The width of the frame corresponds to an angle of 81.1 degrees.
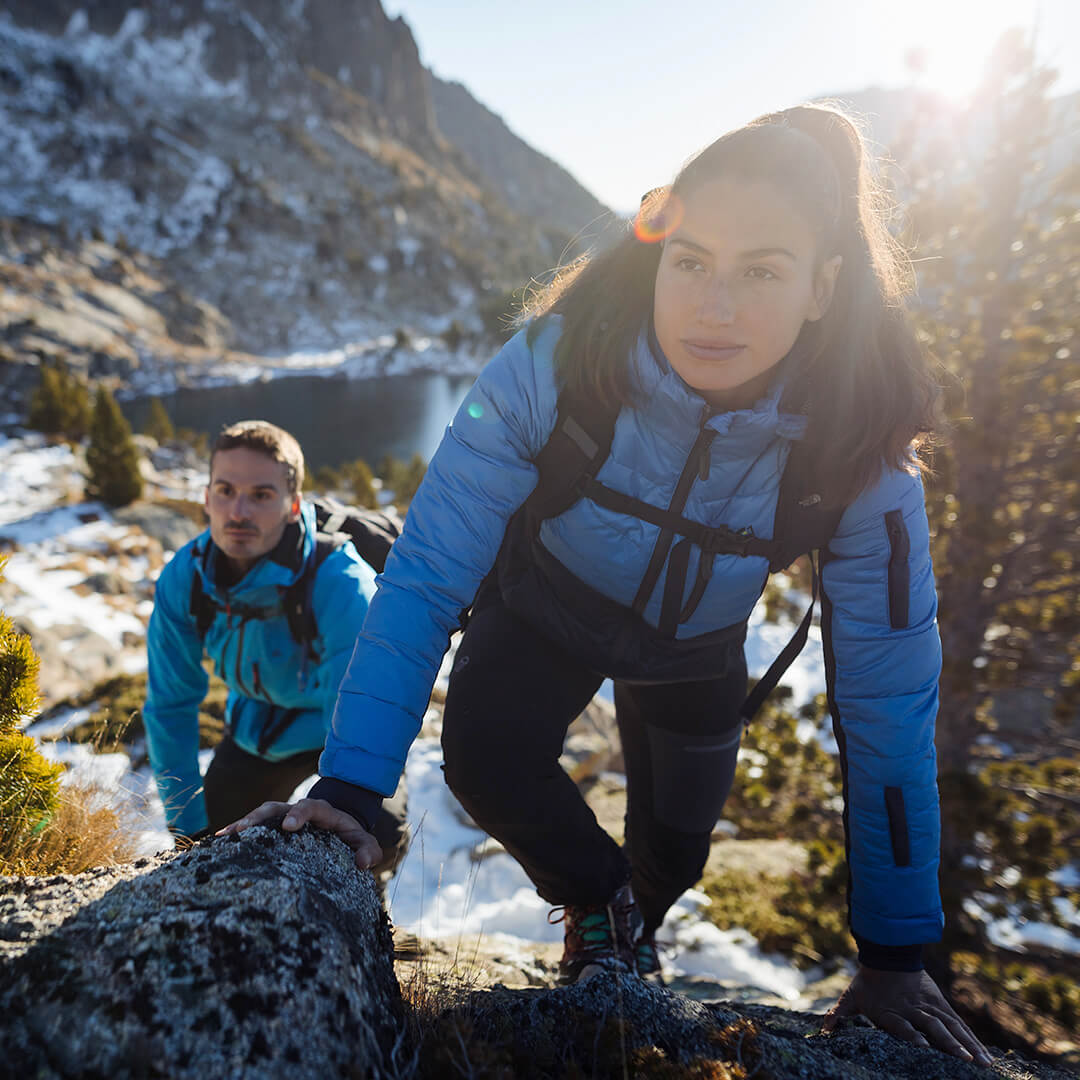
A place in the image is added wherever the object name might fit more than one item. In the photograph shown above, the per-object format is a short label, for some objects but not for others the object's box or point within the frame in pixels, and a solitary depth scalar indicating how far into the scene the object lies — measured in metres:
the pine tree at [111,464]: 11.27
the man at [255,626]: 2.46
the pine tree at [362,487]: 18.48
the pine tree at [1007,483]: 3.56
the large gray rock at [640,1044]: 1.07
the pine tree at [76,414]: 17.89
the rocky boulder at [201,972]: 0.81
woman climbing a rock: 1.43
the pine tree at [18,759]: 1.39
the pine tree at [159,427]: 21.84
